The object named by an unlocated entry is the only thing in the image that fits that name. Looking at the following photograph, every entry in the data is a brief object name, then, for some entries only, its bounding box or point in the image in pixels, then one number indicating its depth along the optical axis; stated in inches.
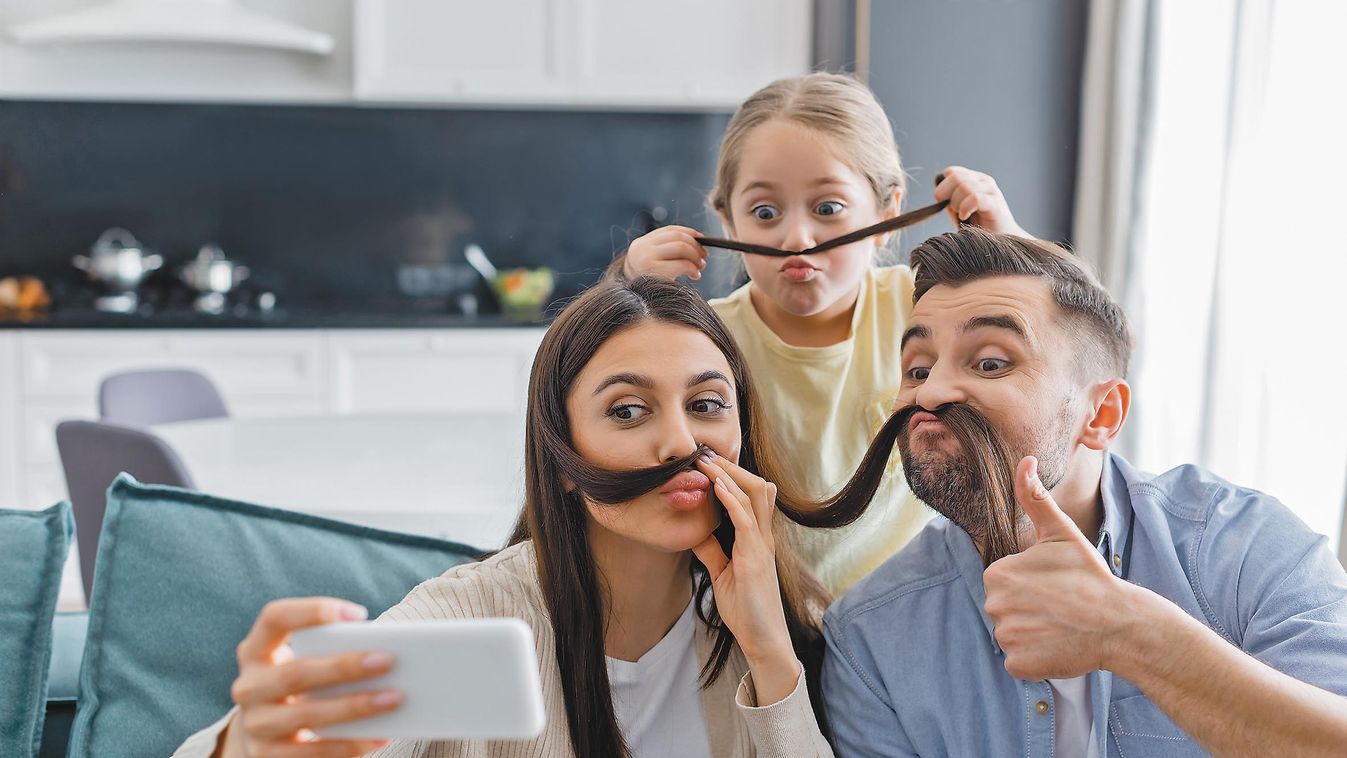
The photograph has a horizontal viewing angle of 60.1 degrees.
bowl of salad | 189.9
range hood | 174.9
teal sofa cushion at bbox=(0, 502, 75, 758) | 55.9
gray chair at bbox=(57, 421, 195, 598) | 83.9
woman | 52.7
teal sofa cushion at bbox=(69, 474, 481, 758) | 56.7
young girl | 68.2
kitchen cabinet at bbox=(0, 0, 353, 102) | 190.7
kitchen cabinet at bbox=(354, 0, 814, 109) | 182.1
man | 52.5
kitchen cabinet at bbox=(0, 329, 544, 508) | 172.6
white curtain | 98.2
